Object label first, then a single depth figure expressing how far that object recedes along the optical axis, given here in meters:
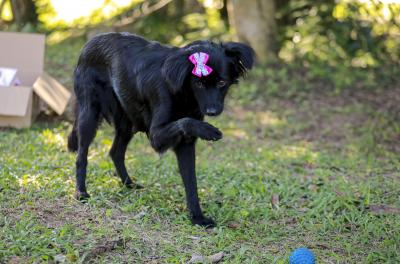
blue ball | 3.78
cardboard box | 6.69
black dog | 4.31
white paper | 7.07
